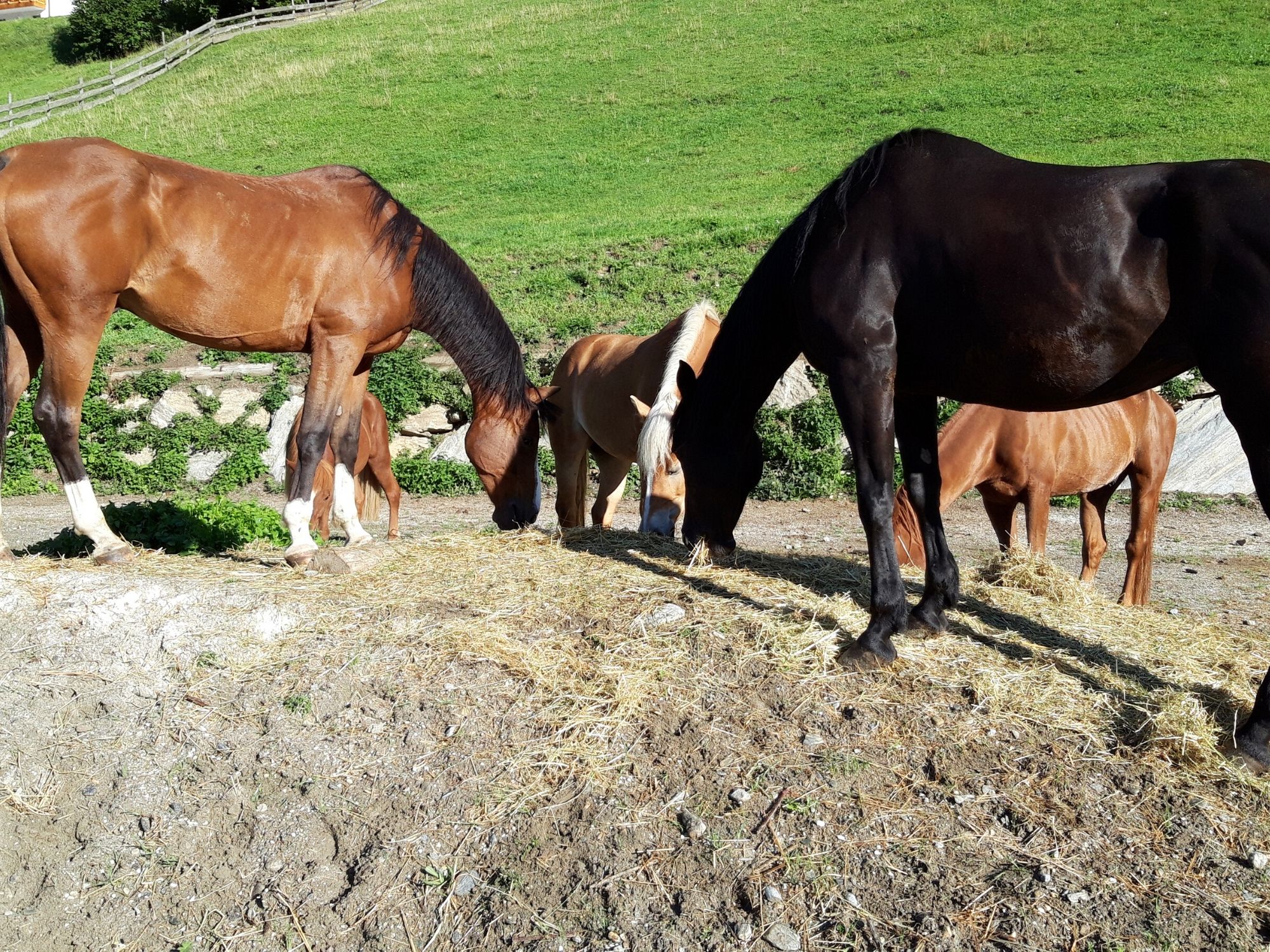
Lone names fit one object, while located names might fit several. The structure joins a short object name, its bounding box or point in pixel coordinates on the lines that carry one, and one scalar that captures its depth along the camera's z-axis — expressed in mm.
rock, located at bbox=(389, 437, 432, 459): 13484
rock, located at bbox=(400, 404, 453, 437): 13609
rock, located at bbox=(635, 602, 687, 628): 4648
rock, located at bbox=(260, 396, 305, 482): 13023
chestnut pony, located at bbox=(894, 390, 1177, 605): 7652
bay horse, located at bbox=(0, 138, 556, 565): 5039
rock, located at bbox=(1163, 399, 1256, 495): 11125
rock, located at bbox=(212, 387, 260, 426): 13781
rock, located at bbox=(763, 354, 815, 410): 12789
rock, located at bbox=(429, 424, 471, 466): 13195
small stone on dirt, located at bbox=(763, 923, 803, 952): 3039
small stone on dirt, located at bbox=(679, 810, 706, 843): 3443
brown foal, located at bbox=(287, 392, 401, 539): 9828
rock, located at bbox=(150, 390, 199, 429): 13711
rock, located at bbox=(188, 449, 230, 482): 13164
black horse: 3469
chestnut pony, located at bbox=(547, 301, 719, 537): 6598
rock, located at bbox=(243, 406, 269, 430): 13609
